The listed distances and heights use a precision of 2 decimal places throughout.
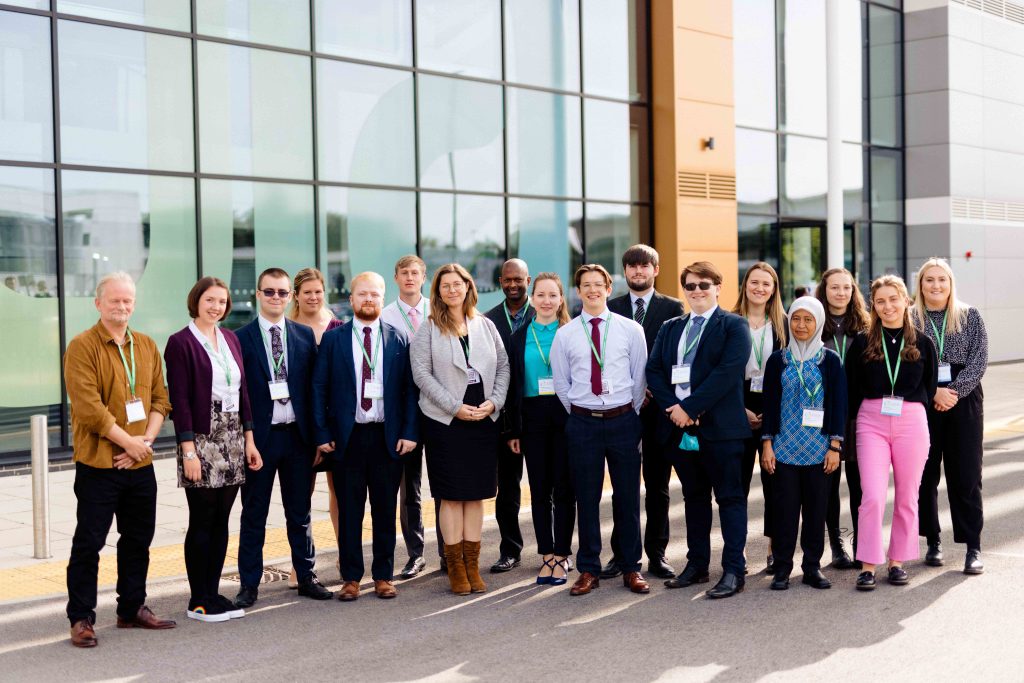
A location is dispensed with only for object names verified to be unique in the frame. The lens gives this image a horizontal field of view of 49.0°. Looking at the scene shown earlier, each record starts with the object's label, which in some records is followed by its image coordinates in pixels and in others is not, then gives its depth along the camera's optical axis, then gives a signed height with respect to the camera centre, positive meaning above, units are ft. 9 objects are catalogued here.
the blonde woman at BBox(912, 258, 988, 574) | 23.20 -1.50
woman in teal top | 22.99 -1.89
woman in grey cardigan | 21.89 -1.42
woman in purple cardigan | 19.74 -1.67
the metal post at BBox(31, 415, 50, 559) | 25.40 -3.47
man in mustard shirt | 18.57 -1.59
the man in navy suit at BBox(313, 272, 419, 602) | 21.71 -1.61
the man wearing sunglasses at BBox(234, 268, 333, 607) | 21.44 -1.47
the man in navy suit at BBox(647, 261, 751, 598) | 21.54 -1.53
